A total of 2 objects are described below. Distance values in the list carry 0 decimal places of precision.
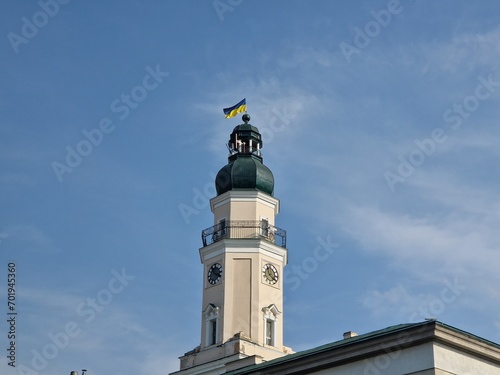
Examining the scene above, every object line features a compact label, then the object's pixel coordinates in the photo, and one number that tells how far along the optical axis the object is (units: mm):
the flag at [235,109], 68750
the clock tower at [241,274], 59219
